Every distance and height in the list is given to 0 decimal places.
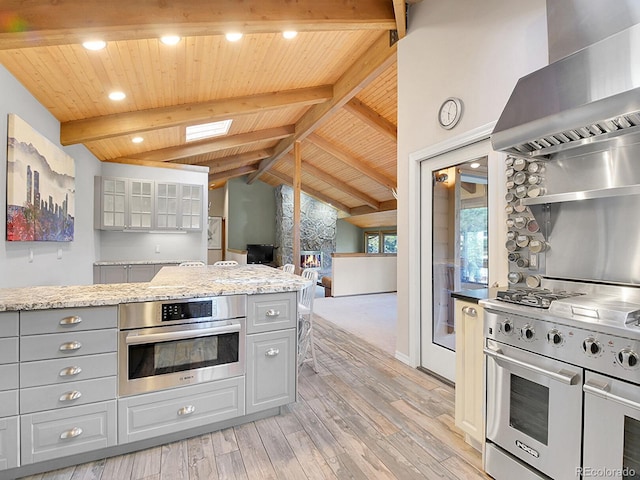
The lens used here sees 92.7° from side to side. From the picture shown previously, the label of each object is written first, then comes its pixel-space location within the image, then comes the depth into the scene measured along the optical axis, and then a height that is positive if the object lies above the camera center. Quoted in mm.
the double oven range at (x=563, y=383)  1171 -617
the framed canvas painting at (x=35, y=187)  2309 +452
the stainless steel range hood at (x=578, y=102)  1260 +645
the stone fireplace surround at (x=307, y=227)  11898 +542
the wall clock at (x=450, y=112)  2594 +1132
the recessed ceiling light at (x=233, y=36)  2446 +1679
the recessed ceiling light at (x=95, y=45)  2198 +1444
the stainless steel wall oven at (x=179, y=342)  1781 -646
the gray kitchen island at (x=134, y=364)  1595 -750
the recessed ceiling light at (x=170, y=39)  2261 +1509
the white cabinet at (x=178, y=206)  5465 +600
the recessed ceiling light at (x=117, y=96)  3117 +1485
